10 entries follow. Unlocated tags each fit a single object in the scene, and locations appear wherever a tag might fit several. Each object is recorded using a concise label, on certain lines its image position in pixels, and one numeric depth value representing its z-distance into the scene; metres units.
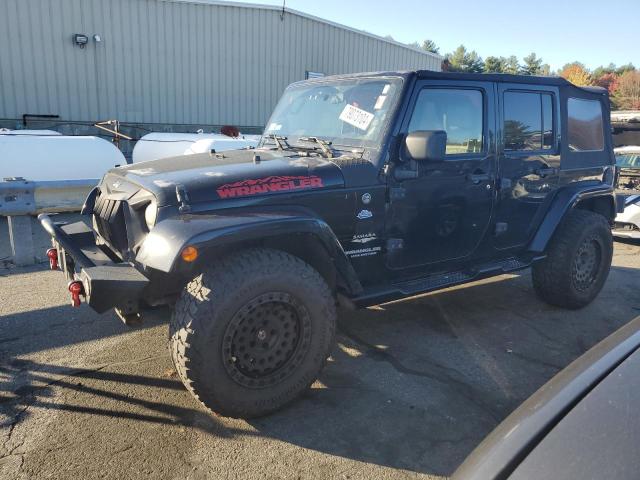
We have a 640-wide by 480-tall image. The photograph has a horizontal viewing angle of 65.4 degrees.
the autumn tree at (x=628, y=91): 48.64
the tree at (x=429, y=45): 86.50
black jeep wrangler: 2.69
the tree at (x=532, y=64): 75.34
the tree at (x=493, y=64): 69.31
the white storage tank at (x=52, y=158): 7.10
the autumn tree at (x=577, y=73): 65.19
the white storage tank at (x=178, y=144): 8.63
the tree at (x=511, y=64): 73.91
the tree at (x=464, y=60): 73.16
